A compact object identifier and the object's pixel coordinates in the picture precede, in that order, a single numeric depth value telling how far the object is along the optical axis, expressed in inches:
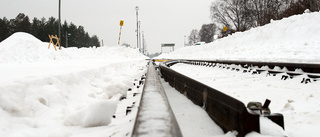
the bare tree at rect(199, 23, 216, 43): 4227.4
